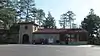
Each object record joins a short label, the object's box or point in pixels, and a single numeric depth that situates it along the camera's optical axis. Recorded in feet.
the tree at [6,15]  61.96
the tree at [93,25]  75.04
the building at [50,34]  61.14
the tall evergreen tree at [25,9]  82.28
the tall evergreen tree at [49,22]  96.26
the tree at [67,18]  96.49
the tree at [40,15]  92.11
